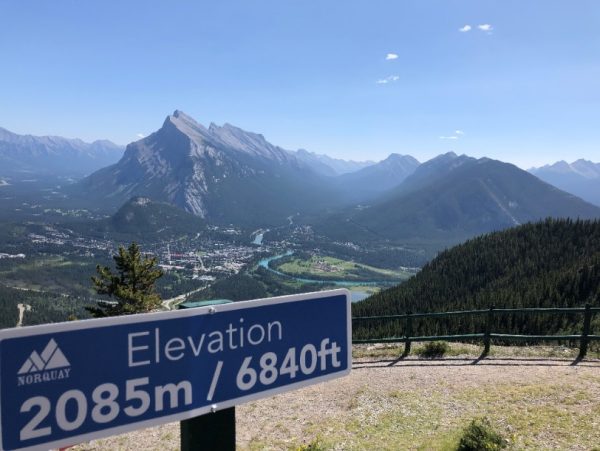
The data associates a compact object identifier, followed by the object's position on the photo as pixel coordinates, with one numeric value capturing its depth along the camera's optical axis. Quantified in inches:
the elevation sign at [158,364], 94.0
